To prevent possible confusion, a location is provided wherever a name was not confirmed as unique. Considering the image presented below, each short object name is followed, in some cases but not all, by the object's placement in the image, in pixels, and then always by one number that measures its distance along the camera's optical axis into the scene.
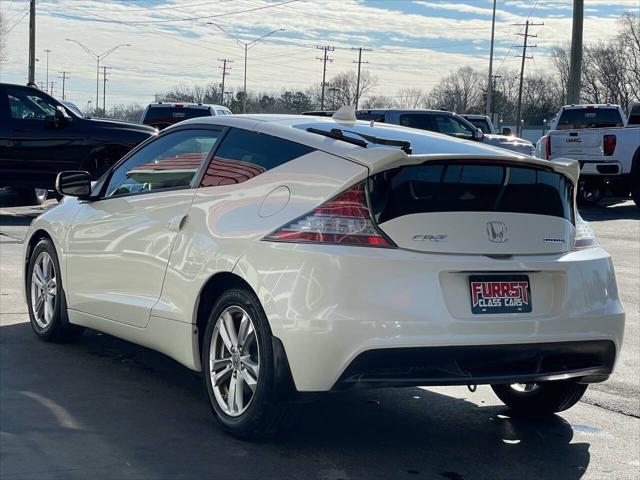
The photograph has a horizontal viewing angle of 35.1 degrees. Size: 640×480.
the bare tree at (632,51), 105.82
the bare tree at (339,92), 92.56
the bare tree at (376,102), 98.50
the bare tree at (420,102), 115.09
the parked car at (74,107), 22.38
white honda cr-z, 4.59
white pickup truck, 20.84
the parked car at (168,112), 25.31
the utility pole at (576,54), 28.67
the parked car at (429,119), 21.86
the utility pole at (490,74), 64.62
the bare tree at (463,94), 116.06
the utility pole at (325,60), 103.12
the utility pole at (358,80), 96.25
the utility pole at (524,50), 101.20
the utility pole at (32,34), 43.31
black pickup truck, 16.56
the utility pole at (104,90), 113.66
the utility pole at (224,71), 100.62
